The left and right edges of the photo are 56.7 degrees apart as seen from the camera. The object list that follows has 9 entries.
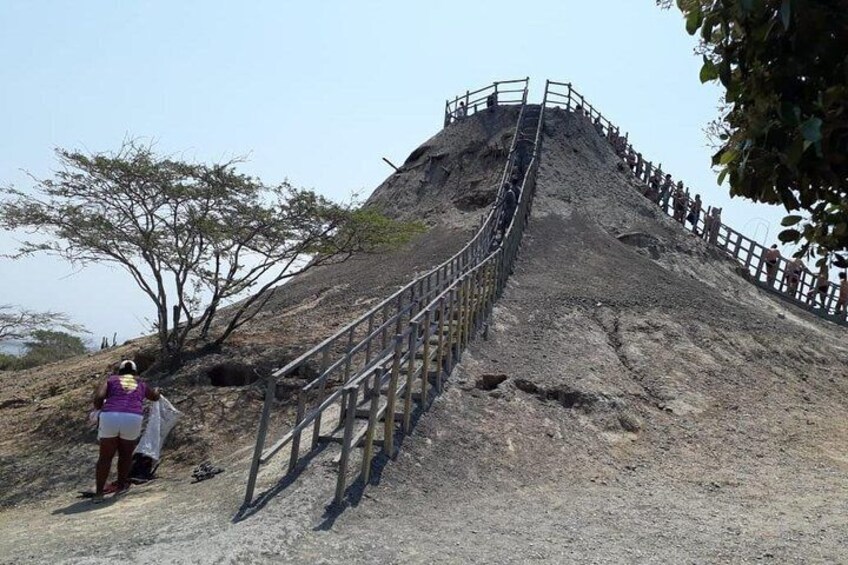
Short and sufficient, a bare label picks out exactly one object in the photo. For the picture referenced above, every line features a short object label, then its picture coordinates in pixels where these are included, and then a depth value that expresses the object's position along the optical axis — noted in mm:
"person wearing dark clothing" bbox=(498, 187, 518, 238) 19266
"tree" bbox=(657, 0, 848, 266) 4020
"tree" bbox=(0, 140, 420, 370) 13664
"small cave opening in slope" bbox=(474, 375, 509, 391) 10500
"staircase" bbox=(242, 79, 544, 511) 7035
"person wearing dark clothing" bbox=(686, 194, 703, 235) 28047
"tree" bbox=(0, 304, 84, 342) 20703
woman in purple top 7895
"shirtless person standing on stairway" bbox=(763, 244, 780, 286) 24938
